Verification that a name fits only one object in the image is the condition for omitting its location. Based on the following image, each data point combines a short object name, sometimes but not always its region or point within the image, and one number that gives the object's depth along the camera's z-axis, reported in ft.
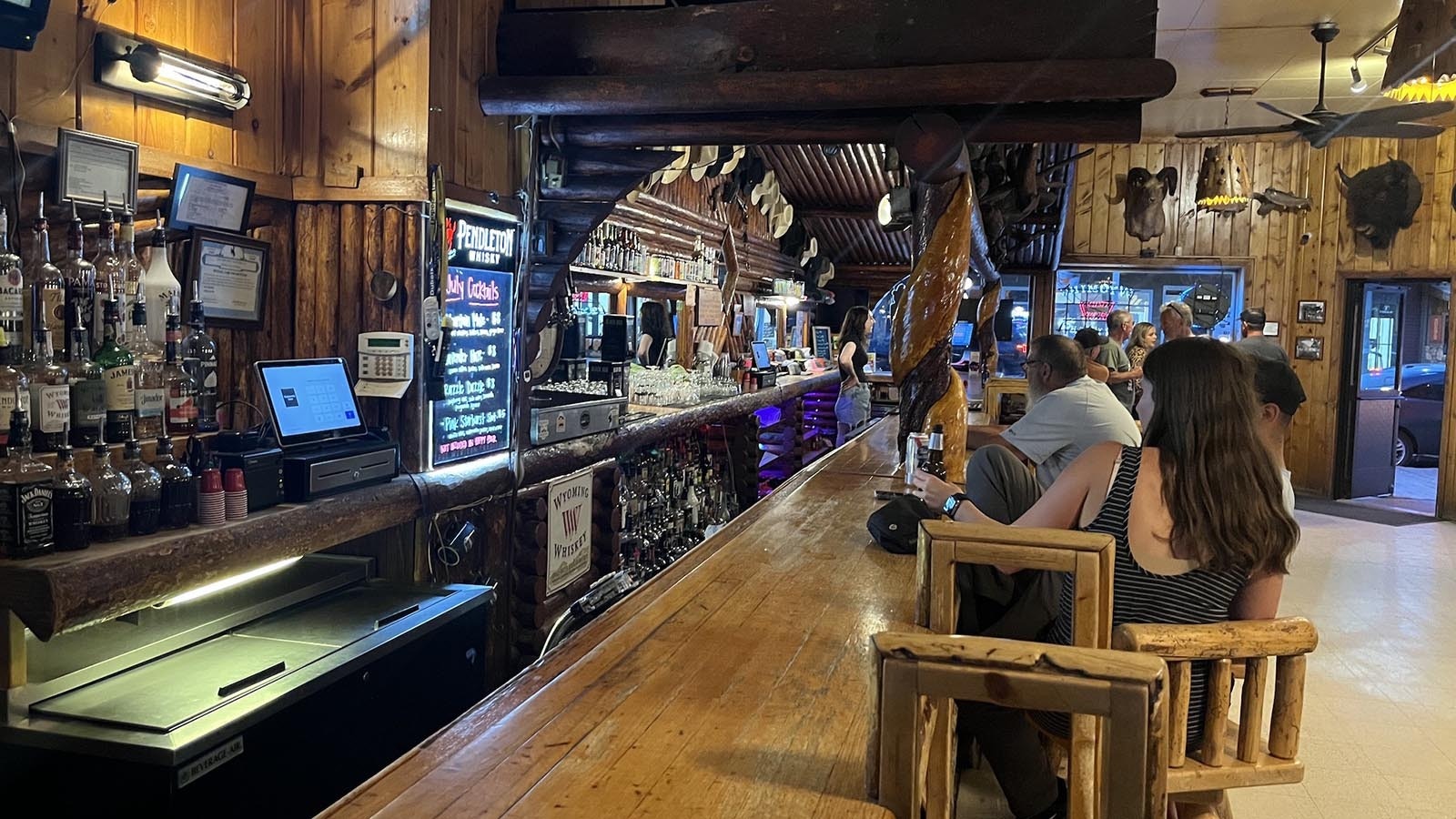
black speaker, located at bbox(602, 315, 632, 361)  16.76
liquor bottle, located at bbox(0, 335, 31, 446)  7.58
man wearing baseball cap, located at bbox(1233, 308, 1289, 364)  30.60
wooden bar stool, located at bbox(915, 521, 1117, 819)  6.40
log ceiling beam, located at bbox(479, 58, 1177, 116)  10.80
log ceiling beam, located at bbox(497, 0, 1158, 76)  10.94
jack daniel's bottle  7.03
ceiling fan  21.47
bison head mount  33.55
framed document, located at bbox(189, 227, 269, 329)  10.15
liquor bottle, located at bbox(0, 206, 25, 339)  7.57
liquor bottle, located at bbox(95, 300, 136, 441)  8.36
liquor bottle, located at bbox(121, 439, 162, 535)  7.95
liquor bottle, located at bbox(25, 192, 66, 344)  8.10
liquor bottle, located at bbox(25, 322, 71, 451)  7.82
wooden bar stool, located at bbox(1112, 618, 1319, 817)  5.54
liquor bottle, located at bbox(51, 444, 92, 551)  7.32
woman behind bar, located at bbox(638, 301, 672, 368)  23.15
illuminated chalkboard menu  12.33
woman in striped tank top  6.80
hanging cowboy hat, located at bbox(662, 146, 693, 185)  21.21
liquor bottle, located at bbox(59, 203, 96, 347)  8.19
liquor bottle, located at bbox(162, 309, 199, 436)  9.03
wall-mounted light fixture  8.64
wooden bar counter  5.13
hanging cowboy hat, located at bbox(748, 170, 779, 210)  31.06
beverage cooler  7.34
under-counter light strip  9.10
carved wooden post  11.65
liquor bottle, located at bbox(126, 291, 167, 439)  8.82
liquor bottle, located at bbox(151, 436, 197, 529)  8.17
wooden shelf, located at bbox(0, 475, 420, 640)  6.91
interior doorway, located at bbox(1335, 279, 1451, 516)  35.42
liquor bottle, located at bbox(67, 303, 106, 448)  8.18
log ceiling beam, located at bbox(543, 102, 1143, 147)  11.65
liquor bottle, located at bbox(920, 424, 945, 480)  10.89
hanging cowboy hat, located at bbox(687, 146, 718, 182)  23.34
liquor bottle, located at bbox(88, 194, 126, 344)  8.53
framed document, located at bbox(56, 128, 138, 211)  8.24
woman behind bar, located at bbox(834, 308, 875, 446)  30.42
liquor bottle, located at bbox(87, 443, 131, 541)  7.68
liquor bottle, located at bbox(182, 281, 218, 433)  9.64
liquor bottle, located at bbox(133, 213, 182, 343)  9.34
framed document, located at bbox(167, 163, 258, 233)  9.55
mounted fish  29.78
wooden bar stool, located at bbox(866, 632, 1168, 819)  3.95
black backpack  10.40
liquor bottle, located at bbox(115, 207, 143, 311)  8.98
